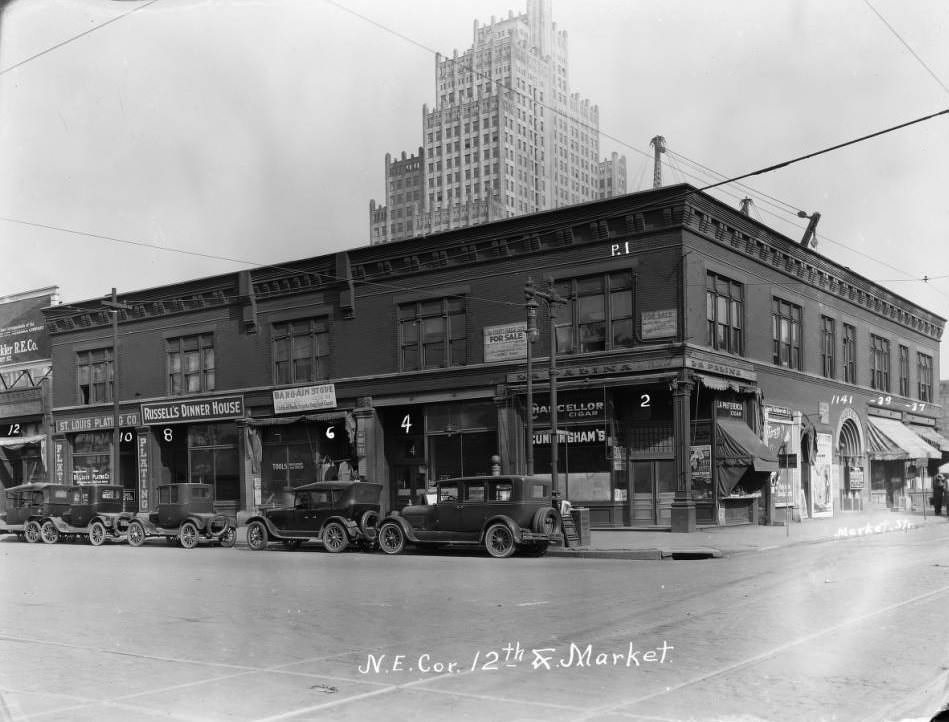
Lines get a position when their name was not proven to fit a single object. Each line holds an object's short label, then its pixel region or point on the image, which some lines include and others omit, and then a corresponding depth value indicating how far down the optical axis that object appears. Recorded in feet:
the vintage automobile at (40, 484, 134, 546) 96.53
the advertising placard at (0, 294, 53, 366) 146.30
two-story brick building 93.20
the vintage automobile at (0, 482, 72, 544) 100.27
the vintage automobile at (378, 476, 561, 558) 71.46
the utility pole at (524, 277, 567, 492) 80.07
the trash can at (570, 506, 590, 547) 77.10
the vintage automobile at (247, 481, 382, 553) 80.59
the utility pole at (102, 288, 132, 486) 110.63
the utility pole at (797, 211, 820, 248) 111.86
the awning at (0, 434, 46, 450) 143.84
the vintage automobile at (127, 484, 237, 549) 90.02
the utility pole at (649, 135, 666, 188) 139.50
